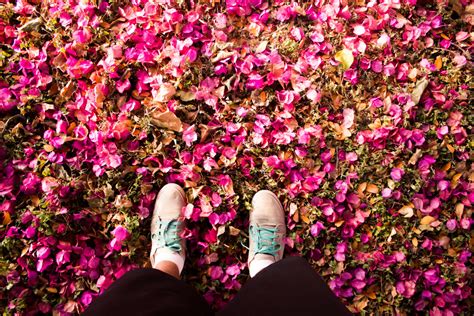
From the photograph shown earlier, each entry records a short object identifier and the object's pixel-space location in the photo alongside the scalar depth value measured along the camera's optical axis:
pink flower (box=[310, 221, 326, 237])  1.45
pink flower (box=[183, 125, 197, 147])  1.44
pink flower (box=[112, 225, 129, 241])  1.38
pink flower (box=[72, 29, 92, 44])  1.44
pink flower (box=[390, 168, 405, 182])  1.47
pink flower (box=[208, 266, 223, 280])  1.45
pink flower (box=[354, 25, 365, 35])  1.53
